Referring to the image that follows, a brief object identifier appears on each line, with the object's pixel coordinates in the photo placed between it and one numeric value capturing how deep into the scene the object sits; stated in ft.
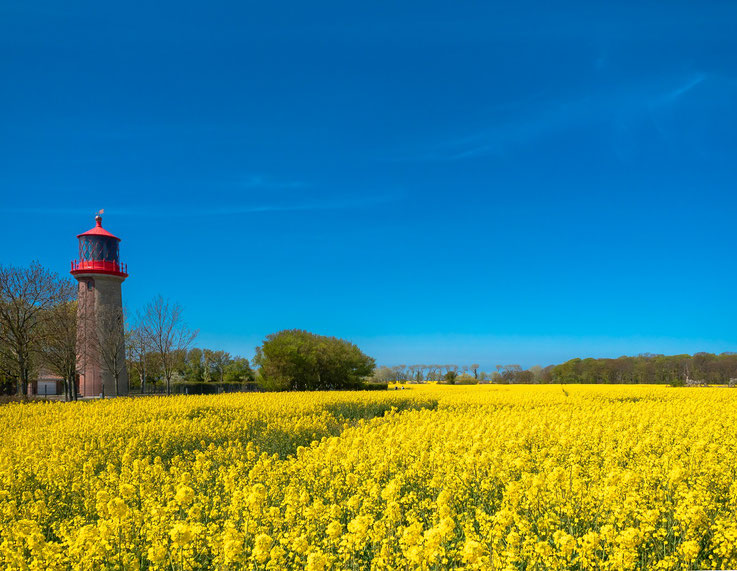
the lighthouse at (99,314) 127.54
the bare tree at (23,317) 102.42
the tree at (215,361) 252.40
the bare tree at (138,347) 155.33
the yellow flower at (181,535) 14.29
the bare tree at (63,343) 112.98
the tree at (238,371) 246.25
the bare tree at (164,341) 123.85
